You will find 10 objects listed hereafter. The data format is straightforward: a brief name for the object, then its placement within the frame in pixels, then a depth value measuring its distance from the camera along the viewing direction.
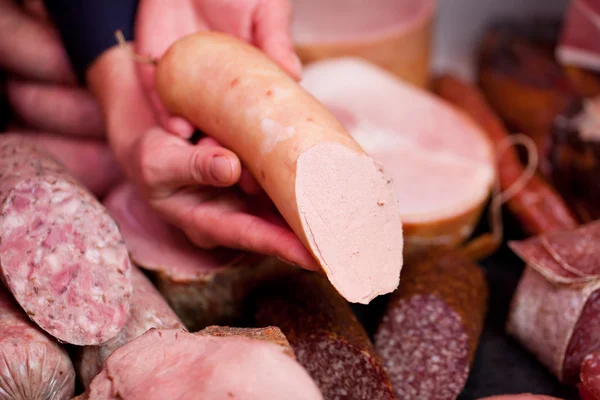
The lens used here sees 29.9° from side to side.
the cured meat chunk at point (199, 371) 0.49
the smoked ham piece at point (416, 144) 0.69
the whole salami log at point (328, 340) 0.56
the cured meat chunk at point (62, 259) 0.54
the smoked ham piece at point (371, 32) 0.84
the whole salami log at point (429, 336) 0.59
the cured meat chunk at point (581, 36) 0.82
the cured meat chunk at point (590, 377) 0.56
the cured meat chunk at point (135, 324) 0.56
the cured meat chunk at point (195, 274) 0.63
